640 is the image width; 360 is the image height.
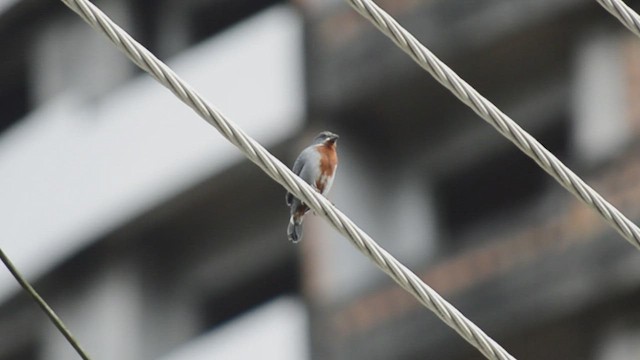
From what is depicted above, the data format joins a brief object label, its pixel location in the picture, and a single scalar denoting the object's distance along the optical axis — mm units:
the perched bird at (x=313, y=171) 22469
